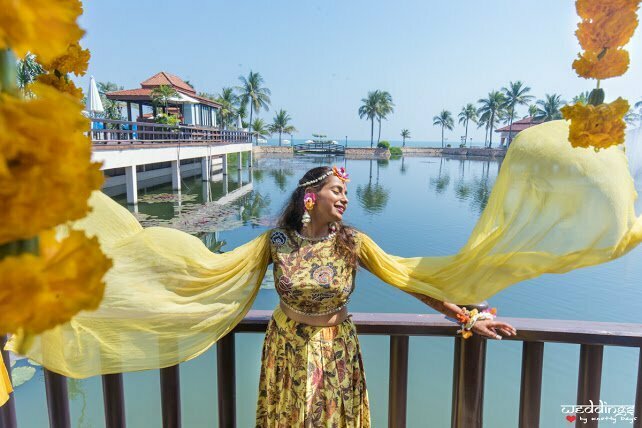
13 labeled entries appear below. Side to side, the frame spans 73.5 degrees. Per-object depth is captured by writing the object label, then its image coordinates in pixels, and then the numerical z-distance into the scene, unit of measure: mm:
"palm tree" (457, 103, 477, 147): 49050
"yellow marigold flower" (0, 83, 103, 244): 343
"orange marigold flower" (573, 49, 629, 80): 835
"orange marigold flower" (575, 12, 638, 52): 810
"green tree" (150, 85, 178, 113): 18594
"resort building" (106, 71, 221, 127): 19172
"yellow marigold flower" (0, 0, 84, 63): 349
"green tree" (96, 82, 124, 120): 21289
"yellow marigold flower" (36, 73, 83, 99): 740
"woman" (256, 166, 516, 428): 1337
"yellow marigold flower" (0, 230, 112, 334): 369
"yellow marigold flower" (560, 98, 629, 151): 842
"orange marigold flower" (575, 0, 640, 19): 804
